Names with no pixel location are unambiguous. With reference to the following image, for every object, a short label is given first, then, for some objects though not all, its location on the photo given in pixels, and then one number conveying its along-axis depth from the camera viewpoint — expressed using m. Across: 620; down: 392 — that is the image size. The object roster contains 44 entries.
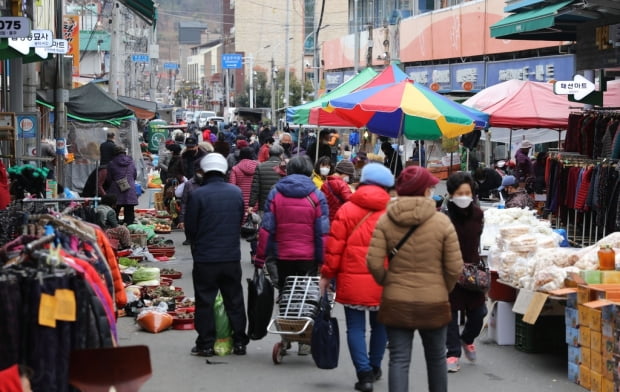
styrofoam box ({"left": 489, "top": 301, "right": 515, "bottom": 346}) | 10.85
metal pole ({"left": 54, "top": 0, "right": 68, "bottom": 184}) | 19.19
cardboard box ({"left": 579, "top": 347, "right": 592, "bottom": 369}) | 8.88
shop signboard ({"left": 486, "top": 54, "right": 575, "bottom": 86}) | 29.47
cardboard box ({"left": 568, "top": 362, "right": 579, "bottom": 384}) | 9.19
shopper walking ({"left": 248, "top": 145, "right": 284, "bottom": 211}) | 15.41
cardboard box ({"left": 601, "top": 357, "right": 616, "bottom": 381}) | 8.40
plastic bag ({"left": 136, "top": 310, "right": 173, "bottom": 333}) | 11.50
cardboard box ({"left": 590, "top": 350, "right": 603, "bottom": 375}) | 8.66
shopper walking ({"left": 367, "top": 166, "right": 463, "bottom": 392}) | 7.15
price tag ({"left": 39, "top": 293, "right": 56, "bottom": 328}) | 5.88
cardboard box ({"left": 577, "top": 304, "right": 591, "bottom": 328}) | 8.89
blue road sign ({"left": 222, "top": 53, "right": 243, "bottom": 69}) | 88.12
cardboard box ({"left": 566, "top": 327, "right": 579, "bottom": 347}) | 9.17
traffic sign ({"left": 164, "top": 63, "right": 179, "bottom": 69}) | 108.76
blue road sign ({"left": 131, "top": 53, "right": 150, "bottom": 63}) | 64.31
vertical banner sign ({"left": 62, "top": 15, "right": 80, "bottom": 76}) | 31.70
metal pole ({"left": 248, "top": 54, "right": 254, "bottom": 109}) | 97.81
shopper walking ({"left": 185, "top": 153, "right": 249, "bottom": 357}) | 9.84
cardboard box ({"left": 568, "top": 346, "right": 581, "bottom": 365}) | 9.17
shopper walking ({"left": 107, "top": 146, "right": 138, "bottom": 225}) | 18.94
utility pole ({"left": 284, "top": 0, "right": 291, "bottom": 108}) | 72.92
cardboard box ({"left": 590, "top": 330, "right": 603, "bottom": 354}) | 8.66
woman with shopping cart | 9.89
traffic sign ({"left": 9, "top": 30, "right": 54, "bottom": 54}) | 14.40
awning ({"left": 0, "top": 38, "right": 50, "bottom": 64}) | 12.49
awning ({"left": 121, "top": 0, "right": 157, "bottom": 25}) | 18.23
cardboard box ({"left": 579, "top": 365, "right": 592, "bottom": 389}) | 8.88
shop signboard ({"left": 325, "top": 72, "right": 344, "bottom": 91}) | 63.19
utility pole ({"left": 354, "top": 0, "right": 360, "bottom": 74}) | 47.34
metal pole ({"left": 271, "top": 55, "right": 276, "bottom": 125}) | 67.93
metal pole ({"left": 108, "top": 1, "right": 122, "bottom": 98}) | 37.31
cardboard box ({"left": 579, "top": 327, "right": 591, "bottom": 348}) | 8.88
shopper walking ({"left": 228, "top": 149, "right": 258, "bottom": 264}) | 17.09
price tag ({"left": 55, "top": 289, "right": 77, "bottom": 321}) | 5.96
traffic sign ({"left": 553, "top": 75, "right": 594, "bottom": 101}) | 17.34
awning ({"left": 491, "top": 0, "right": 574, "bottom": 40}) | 17.98
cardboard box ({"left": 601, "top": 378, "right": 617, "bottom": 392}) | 8.39
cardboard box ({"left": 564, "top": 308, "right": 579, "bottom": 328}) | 9.20
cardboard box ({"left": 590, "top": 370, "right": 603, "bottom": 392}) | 8.65
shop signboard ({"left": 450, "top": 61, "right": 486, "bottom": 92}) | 36.91
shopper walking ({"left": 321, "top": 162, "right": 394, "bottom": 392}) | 8.47
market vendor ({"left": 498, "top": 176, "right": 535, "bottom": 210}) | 15.77
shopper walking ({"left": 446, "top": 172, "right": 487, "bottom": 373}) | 9.16
